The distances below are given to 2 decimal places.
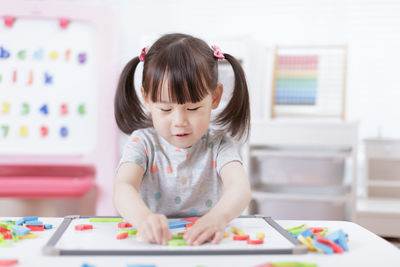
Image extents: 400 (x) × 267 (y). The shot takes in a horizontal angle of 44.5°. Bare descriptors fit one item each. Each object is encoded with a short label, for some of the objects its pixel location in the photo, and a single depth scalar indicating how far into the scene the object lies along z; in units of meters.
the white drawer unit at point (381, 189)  2.41
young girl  0.96
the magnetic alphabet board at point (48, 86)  2.45
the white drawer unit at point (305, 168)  2.34
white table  0.62
